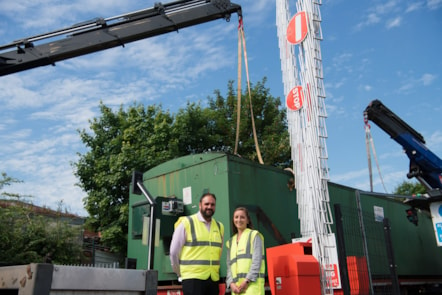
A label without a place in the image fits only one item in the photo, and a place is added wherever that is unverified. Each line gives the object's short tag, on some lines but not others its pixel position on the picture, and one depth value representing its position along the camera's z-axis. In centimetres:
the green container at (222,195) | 609
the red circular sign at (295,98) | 657
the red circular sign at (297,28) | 661
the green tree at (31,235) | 1355
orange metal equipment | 509
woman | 399
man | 400
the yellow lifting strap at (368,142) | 935
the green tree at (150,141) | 1681
